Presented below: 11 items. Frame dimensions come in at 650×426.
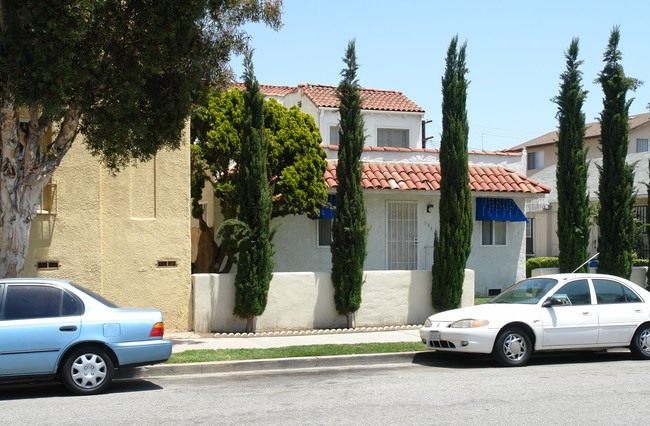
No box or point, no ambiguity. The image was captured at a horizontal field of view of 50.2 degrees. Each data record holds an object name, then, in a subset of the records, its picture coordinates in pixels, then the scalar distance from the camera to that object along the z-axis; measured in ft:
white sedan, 35.53
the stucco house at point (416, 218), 62.95
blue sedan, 27.45
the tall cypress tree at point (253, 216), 47.37
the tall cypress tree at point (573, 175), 57.62
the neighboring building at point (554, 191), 93.33
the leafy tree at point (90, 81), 31.63
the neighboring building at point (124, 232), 43.24
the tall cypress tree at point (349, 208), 50.26
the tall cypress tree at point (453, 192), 52.85
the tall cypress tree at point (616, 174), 58.59
